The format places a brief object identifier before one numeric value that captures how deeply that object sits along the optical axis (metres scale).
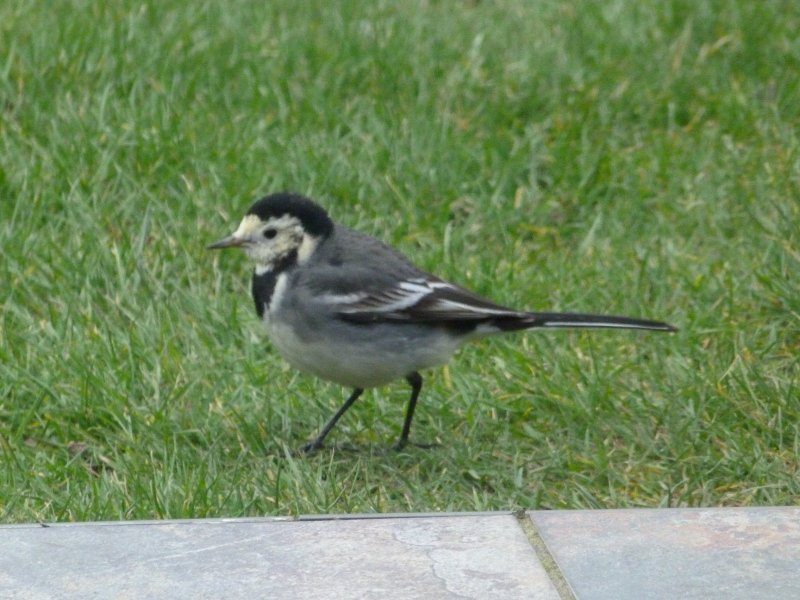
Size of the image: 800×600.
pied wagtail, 9.27
